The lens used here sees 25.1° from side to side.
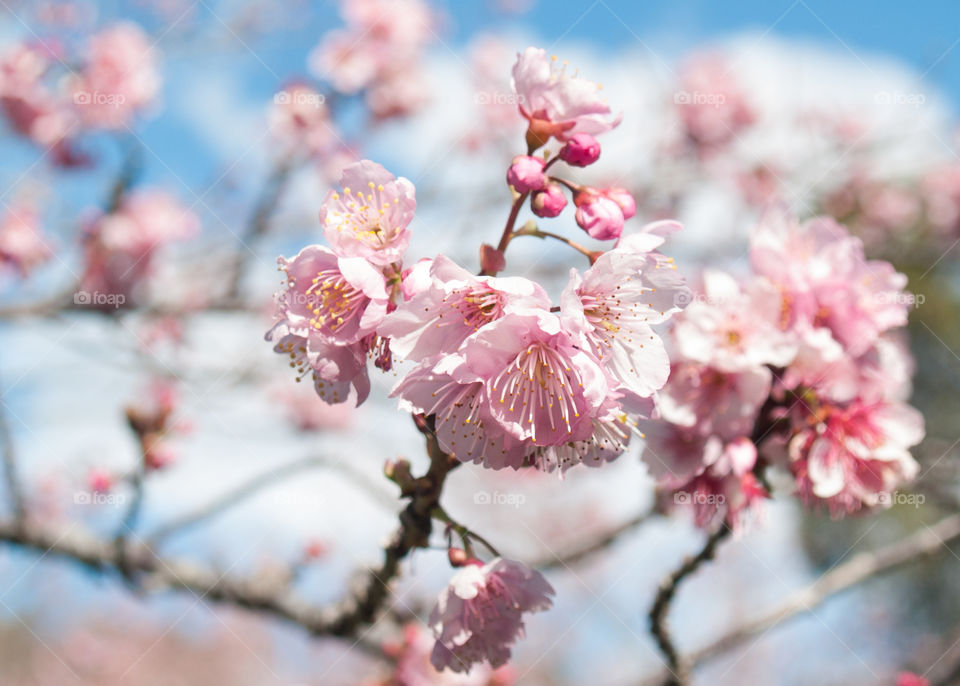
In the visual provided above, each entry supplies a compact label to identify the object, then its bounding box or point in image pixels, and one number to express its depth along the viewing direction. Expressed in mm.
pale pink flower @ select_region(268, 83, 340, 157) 2289
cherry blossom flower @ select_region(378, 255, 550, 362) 418
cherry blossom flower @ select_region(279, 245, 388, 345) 430
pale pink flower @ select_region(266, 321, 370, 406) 430
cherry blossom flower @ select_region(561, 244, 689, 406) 421
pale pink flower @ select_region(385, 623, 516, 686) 557
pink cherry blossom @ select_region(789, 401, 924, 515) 471
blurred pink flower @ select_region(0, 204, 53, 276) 2191
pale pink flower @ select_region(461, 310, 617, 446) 414
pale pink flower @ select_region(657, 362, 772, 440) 468
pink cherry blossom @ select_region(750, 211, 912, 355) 474
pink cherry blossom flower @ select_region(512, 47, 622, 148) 442
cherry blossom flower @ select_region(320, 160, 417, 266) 431
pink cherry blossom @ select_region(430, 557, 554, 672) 444
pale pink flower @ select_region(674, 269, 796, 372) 466
